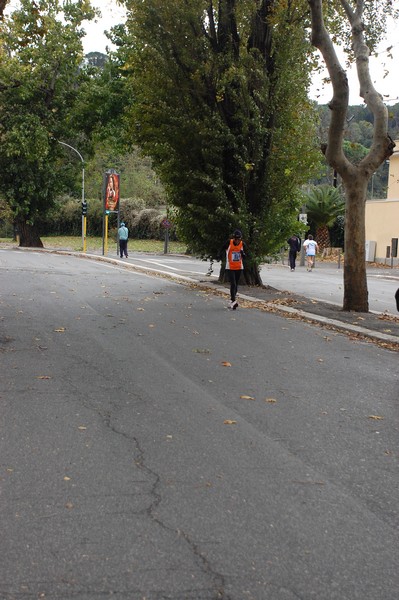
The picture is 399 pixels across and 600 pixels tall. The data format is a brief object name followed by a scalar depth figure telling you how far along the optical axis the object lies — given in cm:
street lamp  5152
